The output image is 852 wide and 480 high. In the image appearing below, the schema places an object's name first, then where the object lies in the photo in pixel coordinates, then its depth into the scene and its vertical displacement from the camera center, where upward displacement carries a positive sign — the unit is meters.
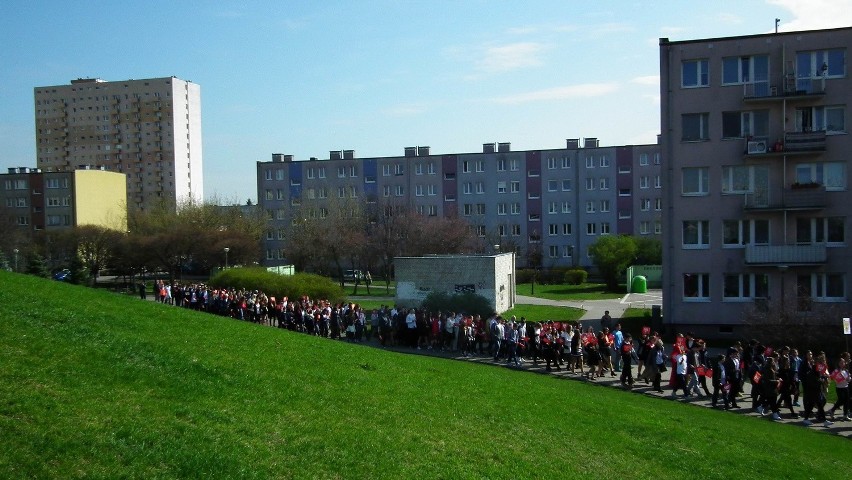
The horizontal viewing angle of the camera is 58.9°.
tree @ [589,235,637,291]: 62.66 -2.97
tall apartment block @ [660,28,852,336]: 34.12 +2.05
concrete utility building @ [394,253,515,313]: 37.44 -2.59
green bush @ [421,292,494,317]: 35.44 -3.76
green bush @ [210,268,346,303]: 41.66 -3.21
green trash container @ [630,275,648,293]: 59.38 -5.05
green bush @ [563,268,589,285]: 69.06 -4.98
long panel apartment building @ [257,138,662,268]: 79.19 +3.68
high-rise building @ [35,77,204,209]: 123.69 +16.82
